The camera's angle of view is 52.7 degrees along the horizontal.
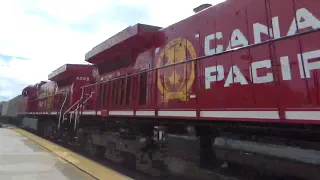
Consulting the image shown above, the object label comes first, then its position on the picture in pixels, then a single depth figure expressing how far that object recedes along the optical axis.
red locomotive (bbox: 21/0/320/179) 3.98
